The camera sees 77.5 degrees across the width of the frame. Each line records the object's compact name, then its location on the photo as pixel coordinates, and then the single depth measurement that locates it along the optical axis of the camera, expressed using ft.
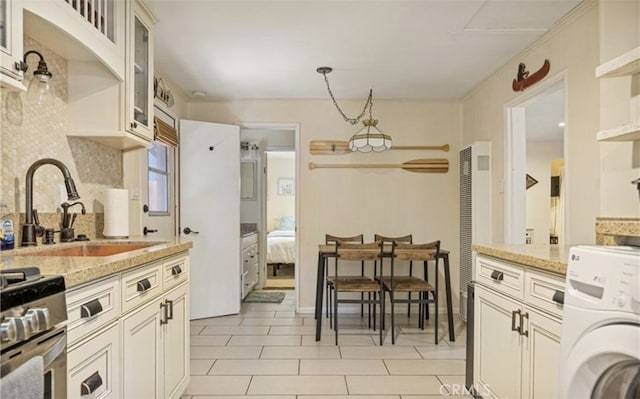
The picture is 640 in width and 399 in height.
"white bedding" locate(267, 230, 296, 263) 22.29
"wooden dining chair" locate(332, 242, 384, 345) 11.27
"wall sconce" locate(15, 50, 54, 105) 6.08
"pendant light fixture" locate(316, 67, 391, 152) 11.49
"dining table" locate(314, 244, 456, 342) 11.31
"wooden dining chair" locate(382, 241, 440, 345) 11.12
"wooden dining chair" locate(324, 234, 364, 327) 13.05
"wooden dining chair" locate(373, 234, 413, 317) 13.70
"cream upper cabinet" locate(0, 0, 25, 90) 4.47
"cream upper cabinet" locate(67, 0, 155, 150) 7.25
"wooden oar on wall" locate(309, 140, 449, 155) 14.52
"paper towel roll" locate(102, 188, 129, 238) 7.99
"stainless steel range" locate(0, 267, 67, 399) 2.84
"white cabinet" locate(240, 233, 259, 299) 15.79
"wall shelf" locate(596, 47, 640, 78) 5.46
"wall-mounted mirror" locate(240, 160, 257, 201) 19.44
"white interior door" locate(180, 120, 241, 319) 13.44
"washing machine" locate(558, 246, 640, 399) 3.48
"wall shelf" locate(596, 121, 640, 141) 5.60
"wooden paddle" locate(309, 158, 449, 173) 14.60
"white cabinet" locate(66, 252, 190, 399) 4.10
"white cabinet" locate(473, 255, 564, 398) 5.07
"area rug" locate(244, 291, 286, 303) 15.92
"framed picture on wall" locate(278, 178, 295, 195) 29.63
